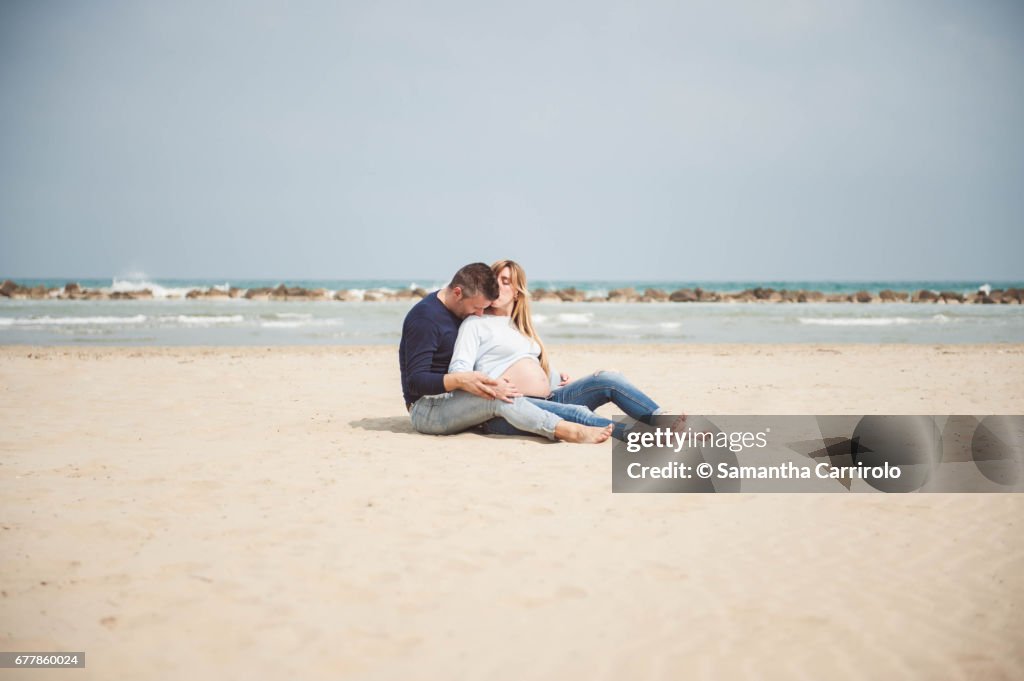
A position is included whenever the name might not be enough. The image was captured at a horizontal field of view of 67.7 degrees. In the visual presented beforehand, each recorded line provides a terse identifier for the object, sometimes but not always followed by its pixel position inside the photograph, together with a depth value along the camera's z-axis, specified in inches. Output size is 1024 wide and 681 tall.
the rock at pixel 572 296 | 1753.2
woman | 253.0
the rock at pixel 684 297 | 1760.6
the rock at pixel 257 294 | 1653.8
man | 245.9
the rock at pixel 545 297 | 1789.4
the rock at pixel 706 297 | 1742.1
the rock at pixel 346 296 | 1683.8
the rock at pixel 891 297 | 1781.5
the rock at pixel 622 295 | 1802.4
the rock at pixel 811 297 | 1775.3
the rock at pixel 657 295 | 1830.0
